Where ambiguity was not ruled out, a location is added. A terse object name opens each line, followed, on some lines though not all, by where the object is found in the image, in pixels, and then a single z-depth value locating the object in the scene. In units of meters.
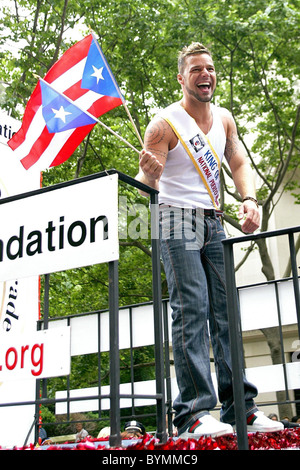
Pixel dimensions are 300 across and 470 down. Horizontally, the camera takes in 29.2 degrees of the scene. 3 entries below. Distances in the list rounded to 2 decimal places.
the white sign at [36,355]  2.55
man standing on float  3.16
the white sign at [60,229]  2.60
